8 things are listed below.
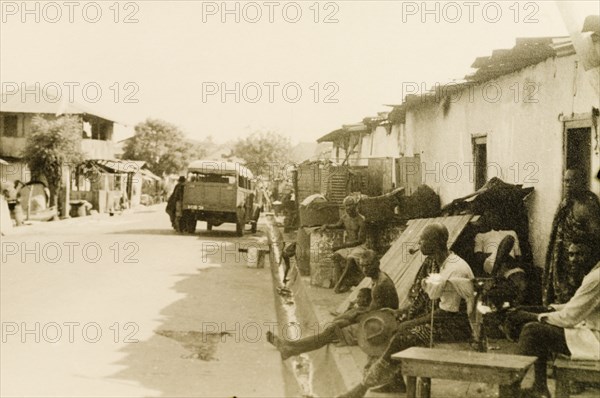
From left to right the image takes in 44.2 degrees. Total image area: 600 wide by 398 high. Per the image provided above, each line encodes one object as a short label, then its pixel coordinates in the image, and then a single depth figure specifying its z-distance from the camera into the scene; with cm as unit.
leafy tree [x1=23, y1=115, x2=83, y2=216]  3447
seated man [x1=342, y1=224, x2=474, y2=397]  600
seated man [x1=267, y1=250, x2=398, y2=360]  702
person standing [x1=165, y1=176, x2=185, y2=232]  2552
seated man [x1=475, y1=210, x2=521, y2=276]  912
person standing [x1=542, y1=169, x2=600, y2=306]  718
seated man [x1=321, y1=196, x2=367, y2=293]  1207
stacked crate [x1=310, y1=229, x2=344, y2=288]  1310
